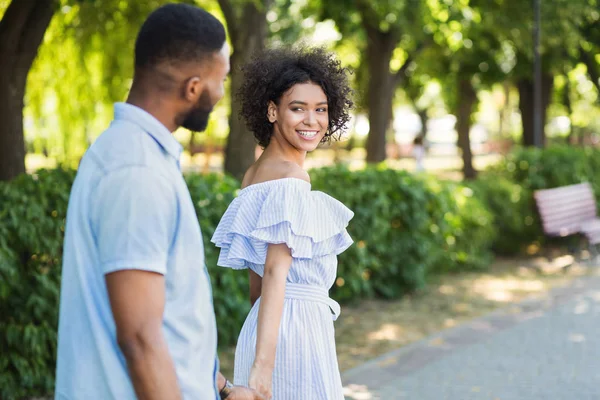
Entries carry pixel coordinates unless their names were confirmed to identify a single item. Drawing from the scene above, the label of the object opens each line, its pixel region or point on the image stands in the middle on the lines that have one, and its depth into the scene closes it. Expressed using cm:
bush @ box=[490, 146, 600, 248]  1186
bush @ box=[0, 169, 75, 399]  535
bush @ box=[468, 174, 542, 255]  1179
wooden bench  1157
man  169
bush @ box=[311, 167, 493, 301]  839
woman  262
